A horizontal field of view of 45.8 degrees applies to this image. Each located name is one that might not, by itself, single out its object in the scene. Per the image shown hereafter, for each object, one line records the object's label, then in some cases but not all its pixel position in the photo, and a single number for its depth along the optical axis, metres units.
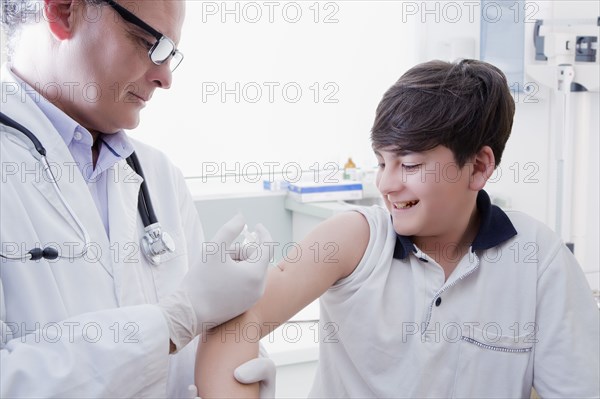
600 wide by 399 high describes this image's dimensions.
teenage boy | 1.37
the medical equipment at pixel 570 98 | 2.73
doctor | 1.03
